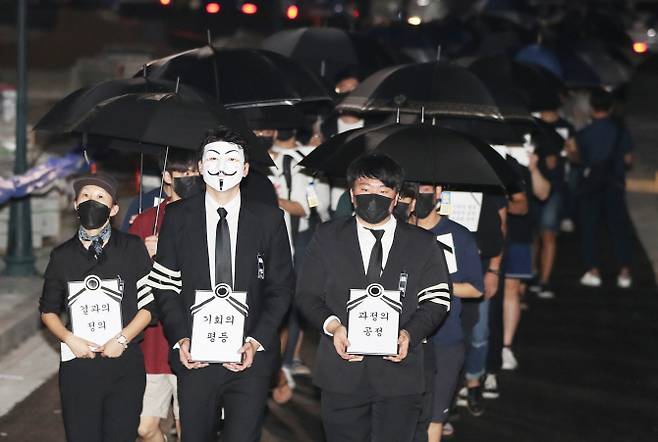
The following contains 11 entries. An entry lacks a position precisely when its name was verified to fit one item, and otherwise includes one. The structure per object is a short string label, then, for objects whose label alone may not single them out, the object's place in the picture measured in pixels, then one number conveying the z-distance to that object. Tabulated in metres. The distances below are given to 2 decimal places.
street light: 20.38
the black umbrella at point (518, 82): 14.62
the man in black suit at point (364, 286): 9.88
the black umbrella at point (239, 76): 14.18
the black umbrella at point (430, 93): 13.70
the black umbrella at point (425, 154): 11.65
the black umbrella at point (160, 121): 11.15
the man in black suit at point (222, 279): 9.83
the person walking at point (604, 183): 22.28
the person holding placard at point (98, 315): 10.23
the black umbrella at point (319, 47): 21.81
